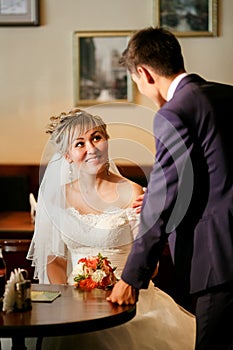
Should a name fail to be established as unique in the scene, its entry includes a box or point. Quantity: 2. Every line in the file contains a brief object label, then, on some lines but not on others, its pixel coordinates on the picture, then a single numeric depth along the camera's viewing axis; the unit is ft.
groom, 8.02
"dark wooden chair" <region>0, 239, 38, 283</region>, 14.29
